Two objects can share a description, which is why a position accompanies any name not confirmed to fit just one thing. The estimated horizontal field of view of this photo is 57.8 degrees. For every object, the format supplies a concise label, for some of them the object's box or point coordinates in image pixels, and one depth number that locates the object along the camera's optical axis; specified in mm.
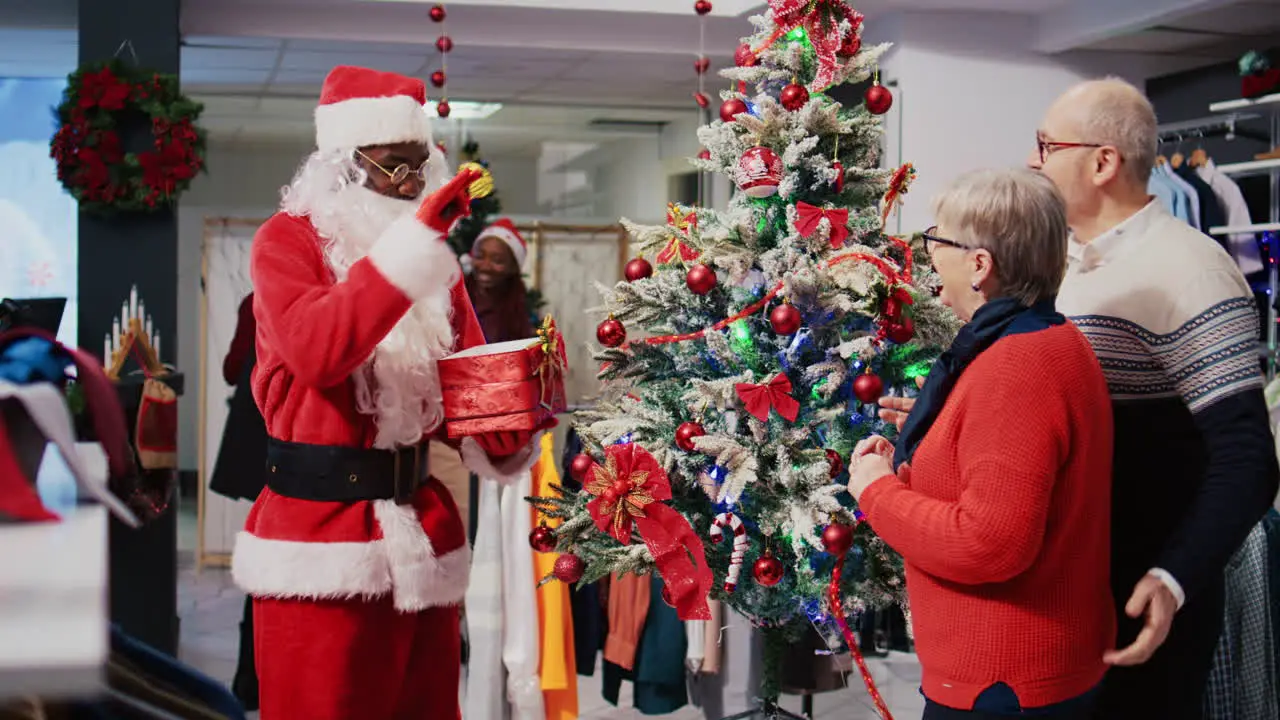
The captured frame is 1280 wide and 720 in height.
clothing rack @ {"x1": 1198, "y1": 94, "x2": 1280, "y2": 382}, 4590
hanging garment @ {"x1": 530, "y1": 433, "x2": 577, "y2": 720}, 3527
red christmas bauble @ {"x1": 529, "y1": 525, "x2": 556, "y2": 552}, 2637
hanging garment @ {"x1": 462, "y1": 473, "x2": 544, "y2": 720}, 3457
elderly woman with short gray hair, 1543
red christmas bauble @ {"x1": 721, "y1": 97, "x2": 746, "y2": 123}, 2609
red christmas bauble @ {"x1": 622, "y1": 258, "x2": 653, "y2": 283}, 2701
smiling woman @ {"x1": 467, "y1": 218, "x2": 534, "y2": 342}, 4867
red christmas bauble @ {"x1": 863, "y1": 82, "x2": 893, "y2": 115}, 2582
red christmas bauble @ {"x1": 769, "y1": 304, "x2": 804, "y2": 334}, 2387
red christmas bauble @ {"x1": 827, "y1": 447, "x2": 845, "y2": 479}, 2492
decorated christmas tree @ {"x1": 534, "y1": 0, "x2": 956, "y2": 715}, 2477
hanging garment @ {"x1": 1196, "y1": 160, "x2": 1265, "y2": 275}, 4938
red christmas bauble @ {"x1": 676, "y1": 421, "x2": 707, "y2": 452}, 2510
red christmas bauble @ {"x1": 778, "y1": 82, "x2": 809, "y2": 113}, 2510
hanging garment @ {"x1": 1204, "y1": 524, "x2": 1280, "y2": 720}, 2242
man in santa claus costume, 1910
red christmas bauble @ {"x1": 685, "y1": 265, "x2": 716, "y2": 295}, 2506
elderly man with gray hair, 1735
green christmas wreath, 4586
